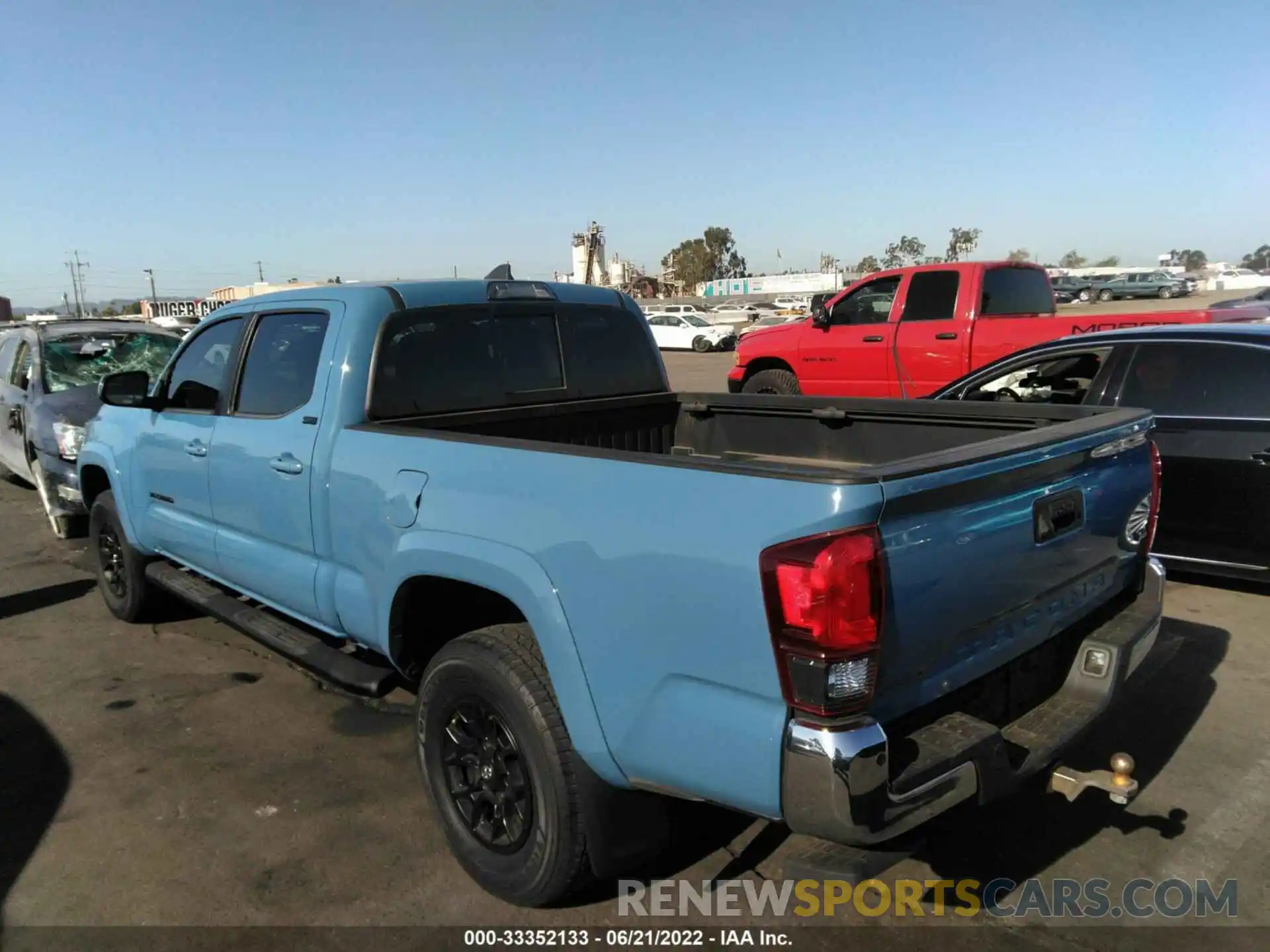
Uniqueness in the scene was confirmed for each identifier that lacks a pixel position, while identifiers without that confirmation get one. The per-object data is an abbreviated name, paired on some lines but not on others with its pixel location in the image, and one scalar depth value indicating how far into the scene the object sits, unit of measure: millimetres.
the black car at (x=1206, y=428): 4820
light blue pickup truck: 2010
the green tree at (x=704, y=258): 108438
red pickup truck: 8148
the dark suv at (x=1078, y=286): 46606
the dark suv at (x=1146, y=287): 51031
